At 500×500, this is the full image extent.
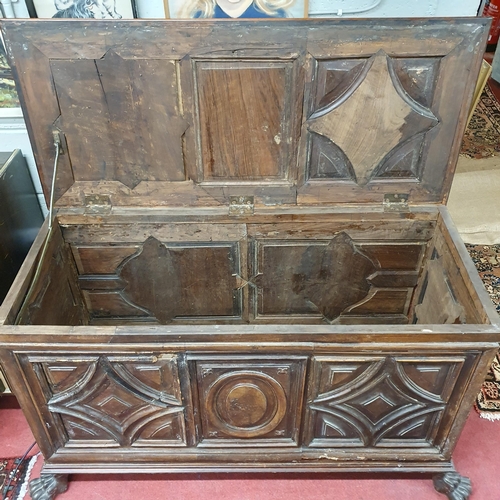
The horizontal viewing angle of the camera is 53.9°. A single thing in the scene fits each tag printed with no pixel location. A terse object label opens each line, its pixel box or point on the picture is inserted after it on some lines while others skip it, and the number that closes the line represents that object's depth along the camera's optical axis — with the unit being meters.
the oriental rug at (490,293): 1.99
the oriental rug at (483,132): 3.71
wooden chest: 1.38
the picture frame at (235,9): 1.67
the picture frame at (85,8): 1.66
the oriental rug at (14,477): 1.72
